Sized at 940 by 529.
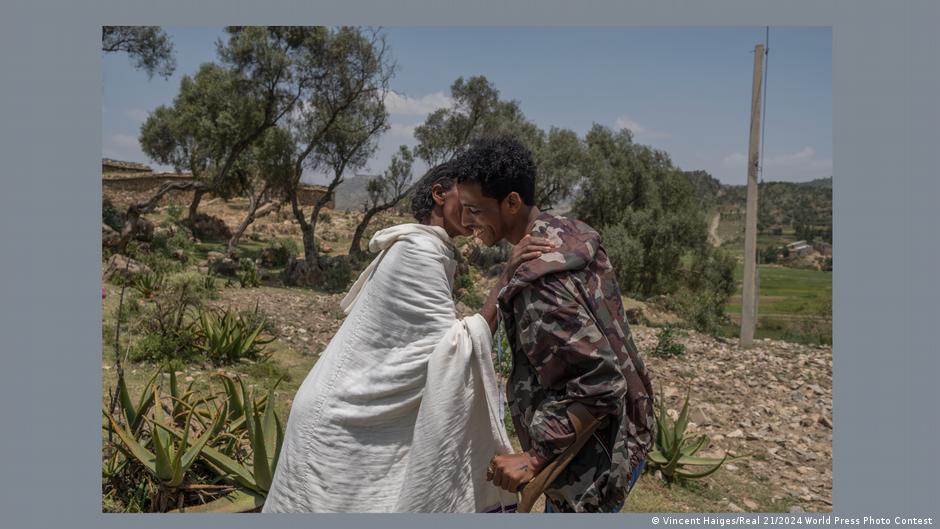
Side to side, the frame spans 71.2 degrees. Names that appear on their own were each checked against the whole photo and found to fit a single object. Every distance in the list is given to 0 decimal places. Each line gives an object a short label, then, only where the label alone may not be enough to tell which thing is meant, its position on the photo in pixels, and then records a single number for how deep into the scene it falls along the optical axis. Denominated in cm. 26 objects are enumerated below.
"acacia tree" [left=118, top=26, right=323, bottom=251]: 1527
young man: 175
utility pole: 1018
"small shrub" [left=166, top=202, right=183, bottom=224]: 2050
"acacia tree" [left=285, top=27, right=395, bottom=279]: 1605
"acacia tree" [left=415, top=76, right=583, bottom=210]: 1830
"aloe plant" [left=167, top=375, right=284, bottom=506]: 314
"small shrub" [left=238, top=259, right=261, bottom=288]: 1309
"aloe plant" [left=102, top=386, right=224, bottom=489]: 320
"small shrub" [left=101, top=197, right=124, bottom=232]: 1624
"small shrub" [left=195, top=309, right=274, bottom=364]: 691
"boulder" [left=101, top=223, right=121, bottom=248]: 1413
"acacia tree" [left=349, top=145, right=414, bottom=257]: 1891
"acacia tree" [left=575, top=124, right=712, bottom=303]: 1981
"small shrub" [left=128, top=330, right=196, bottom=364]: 656
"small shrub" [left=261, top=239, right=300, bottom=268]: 1753
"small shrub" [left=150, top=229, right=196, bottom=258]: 1526
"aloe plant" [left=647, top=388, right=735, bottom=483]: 497
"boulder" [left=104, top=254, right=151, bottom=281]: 1095
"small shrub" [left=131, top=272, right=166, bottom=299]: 984
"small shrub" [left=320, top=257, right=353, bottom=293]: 1527
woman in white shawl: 198
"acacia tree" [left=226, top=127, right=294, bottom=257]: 1692
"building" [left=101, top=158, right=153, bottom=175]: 2519
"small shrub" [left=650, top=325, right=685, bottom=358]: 882
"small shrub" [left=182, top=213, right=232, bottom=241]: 2095
